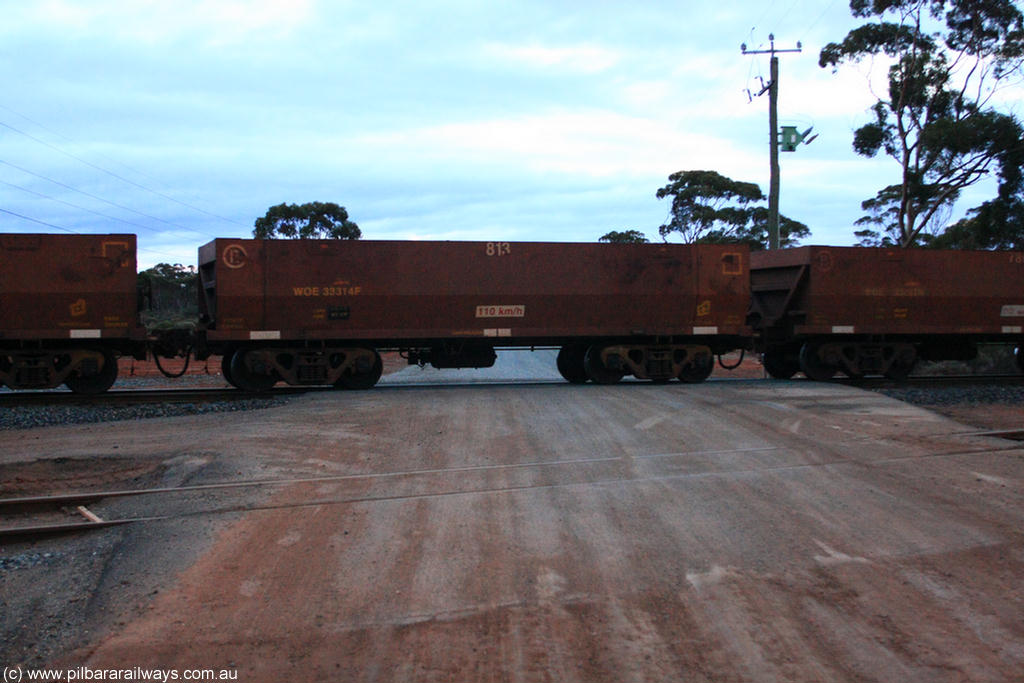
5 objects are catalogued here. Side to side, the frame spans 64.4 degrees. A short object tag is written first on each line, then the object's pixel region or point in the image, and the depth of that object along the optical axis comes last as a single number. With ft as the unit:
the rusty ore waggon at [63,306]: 47.01
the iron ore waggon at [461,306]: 49.42
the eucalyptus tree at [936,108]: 100.94
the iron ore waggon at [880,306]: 56.18
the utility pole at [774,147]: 77.05
